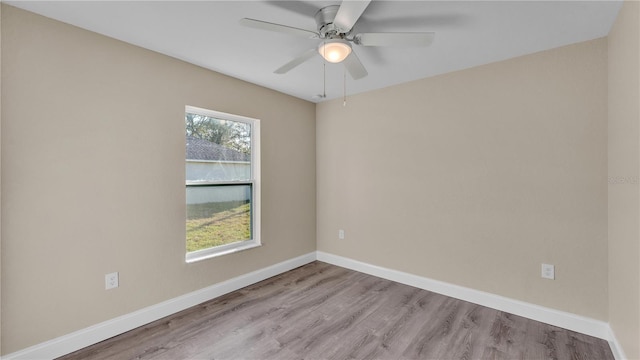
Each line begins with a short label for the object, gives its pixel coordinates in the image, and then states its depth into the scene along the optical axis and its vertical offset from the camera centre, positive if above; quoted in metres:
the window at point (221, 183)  2.86 -0.02
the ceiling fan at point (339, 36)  1.61 +0.93
